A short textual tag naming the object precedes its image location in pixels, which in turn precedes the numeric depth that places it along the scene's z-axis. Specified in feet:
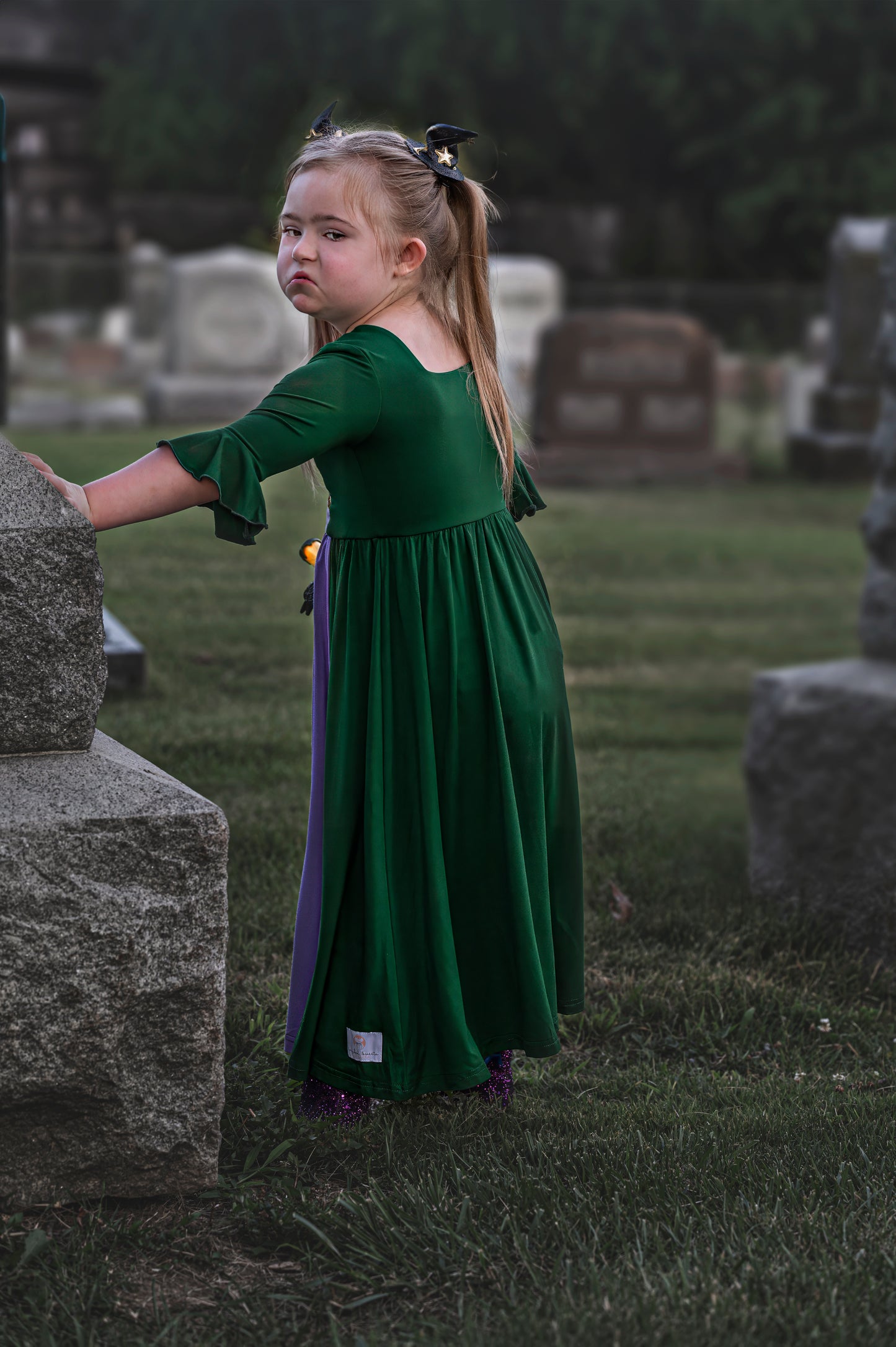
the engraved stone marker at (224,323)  45.37
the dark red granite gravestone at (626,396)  40.22
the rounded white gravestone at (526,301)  52.60
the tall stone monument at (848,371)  41.47
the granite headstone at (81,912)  5.81
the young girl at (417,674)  6.53
